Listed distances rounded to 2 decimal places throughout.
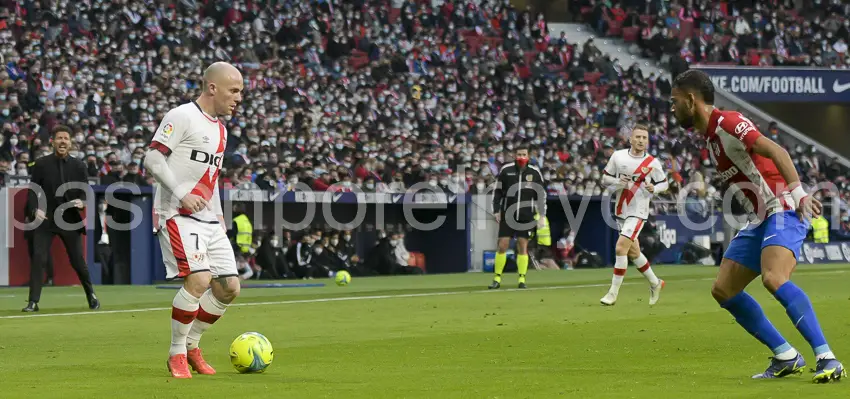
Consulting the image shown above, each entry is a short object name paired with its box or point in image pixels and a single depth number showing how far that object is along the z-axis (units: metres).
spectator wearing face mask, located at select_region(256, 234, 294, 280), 26.33
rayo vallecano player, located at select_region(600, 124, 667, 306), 17.75
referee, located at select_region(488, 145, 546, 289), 21.64
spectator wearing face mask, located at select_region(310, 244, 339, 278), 27.05
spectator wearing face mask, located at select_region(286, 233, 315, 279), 26.83
